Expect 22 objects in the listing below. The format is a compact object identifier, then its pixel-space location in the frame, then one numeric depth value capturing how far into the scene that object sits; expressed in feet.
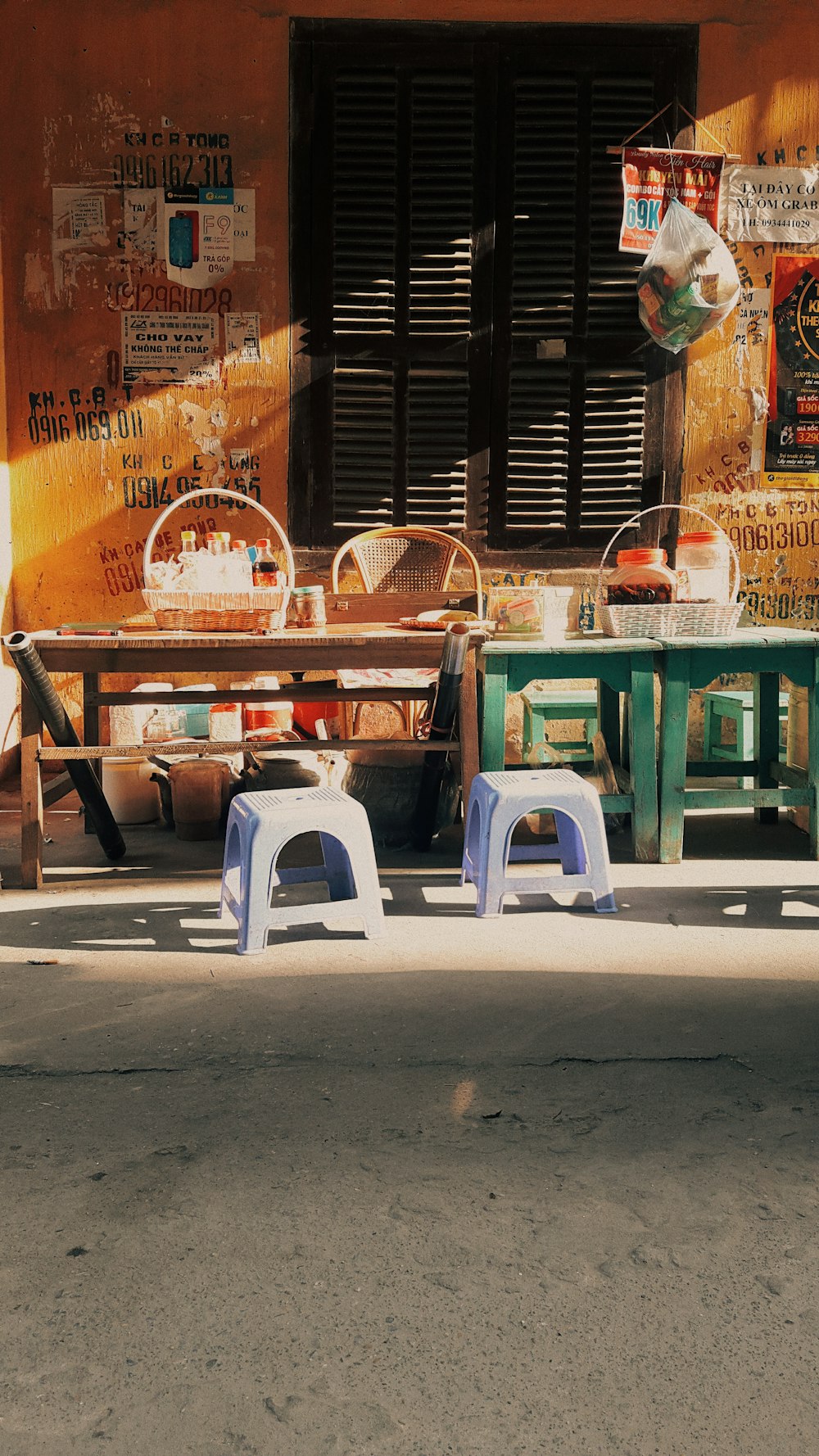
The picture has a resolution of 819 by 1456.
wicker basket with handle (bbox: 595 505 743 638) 15.81
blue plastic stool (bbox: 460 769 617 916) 13.15
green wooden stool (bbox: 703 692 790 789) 19.56
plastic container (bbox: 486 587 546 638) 16.14
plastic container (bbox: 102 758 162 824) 18.15
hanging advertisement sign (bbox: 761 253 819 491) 21.67
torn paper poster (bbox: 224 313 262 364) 21.31
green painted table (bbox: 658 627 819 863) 15.61
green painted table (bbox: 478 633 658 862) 15.56
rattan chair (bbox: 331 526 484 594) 19.95
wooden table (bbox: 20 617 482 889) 14.51
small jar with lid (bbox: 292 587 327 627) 15.99
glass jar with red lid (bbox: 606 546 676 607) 15.88
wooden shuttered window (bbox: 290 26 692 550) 20.94
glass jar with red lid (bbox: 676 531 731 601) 16.07
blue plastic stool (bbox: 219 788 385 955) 11.93
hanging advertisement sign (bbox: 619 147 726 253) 19.70
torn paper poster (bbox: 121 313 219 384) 21.34
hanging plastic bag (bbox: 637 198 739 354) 18.19
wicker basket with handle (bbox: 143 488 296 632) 15.11
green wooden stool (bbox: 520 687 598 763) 19.31
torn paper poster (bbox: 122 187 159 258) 21.12
